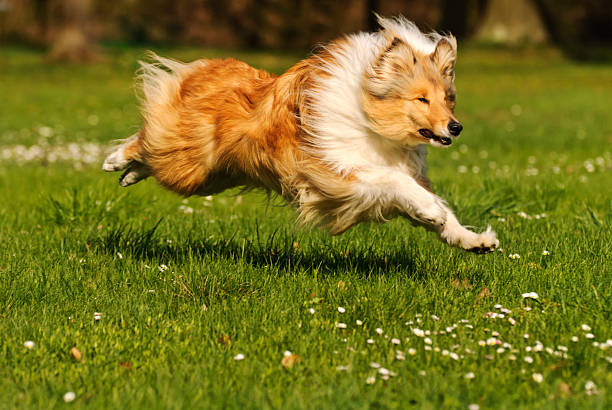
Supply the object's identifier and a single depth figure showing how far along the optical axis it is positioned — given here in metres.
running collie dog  8.91
